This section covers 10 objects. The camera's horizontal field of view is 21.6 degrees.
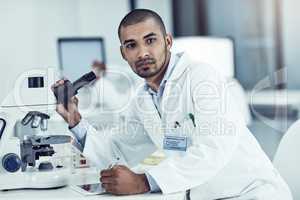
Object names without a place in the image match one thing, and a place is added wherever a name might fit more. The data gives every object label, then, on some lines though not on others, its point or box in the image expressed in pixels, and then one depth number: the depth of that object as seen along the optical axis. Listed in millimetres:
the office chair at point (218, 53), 5012
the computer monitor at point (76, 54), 4859
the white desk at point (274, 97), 5440
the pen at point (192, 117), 2611
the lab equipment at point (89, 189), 2495
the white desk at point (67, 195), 2436
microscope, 2576
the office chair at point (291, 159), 2831
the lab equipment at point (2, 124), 2625
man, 2468
